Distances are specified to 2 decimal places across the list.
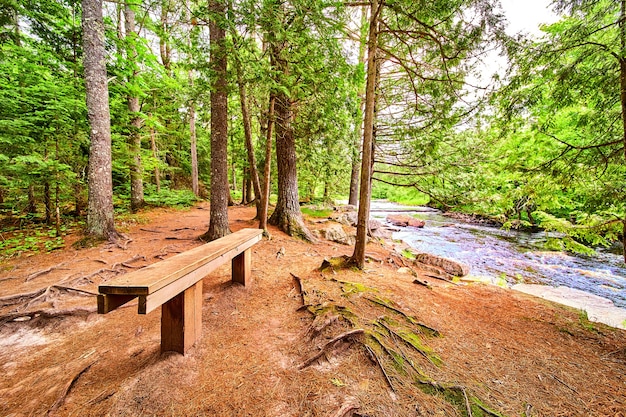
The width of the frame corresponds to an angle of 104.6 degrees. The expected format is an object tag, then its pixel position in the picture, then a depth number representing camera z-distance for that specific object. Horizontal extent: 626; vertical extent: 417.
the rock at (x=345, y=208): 11.47
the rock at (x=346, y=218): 9.80
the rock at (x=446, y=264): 6.04
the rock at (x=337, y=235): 7.79
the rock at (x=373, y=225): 9.52
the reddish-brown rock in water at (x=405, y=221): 13.36
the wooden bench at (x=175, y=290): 1.63
